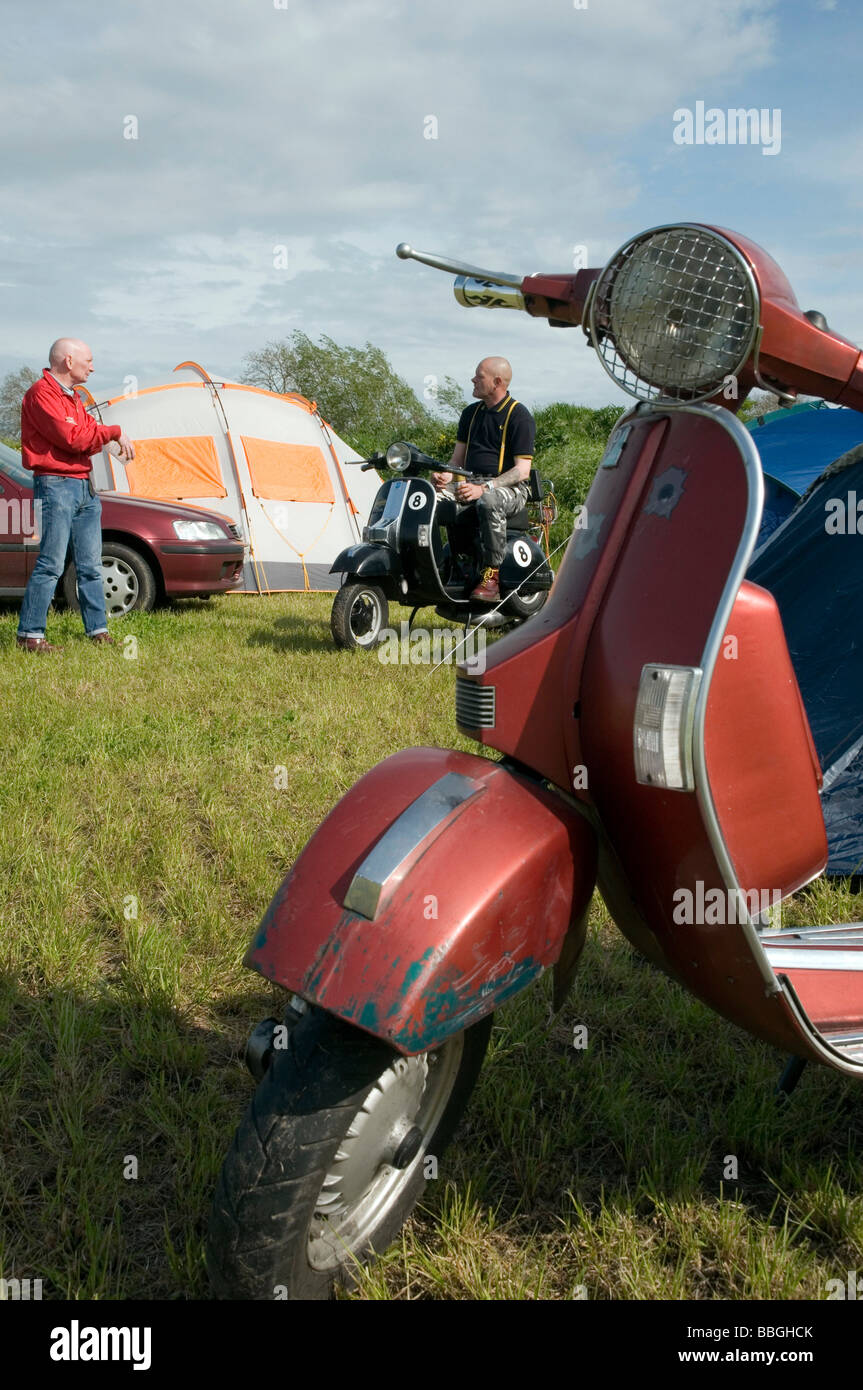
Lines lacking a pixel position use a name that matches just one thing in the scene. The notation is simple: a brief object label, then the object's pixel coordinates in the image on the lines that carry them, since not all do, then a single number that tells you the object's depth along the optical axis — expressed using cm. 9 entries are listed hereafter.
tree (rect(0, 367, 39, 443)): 3616
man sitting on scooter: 631
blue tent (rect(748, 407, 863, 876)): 321
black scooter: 644
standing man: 616
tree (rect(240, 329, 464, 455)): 3303
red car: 734
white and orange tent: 1005
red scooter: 129
